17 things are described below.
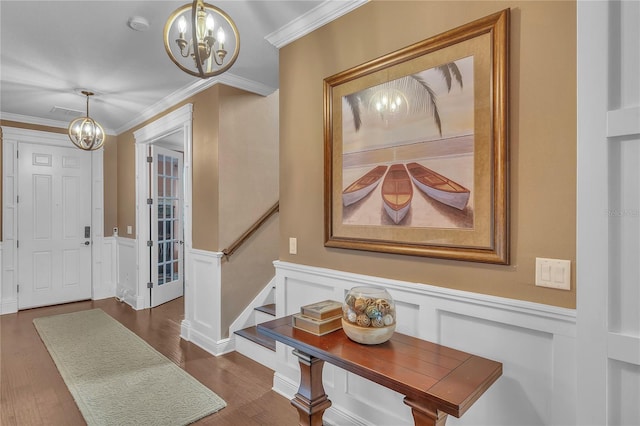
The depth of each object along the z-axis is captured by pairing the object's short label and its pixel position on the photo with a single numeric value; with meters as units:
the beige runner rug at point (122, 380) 2.21
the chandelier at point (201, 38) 1.43
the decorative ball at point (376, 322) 1.48
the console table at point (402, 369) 1.17
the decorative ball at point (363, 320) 1.48
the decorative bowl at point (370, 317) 1.48
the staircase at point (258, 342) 2.86
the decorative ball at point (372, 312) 1.48
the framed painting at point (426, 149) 1.45
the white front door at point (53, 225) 4.61
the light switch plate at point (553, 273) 1.27
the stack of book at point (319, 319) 1.64
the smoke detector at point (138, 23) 2.28
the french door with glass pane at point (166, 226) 4.71
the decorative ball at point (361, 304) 1.50
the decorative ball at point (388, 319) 1.49
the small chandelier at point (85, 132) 3.55
